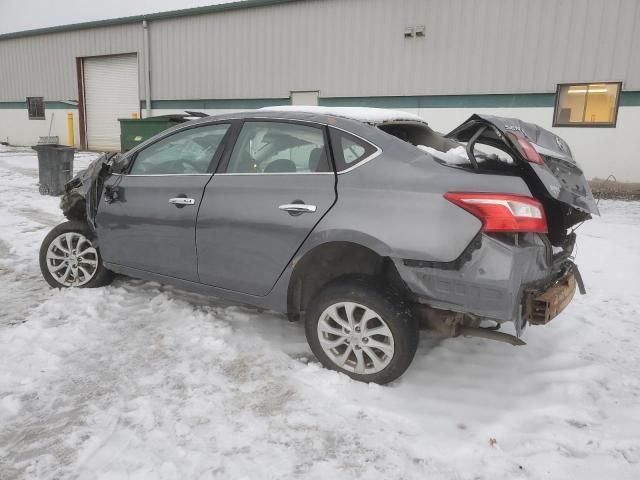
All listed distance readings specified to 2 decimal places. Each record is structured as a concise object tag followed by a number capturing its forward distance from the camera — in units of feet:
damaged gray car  8.67
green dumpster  36.01
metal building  35.78
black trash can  30.73
